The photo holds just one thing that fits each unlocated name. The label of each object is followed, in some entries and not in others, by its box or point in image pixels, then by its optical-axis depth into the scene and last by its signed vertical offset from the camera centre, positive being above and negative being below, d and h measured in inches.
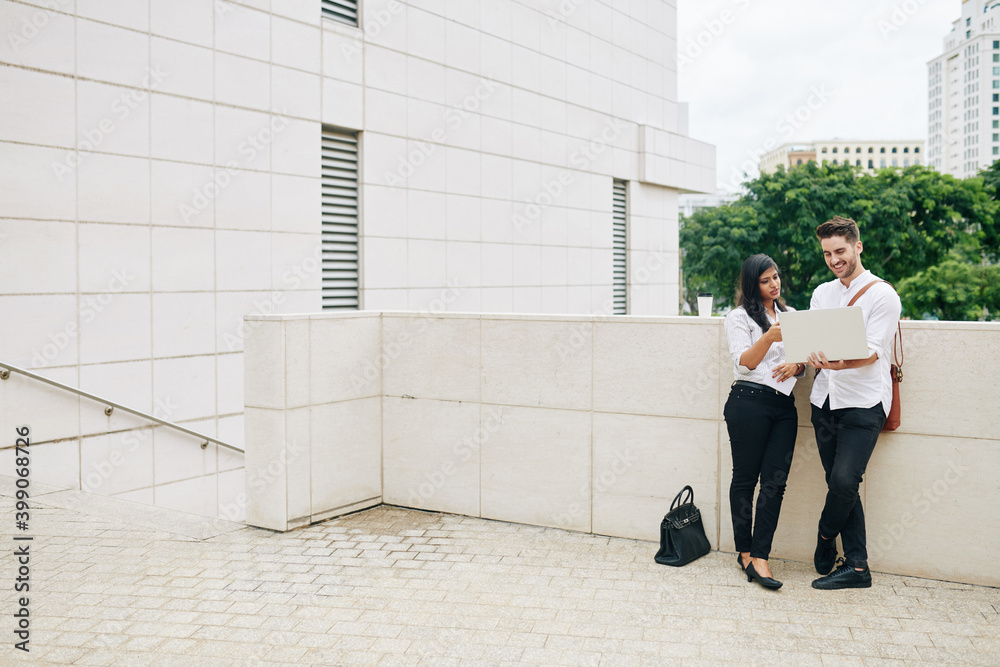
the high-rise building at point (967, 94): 5826.8 +1815.0
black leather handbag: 216.4 -58.9
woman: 198.8 -21.7
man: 186.5 -18.0
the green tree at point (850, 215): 1387.8 +189.6
